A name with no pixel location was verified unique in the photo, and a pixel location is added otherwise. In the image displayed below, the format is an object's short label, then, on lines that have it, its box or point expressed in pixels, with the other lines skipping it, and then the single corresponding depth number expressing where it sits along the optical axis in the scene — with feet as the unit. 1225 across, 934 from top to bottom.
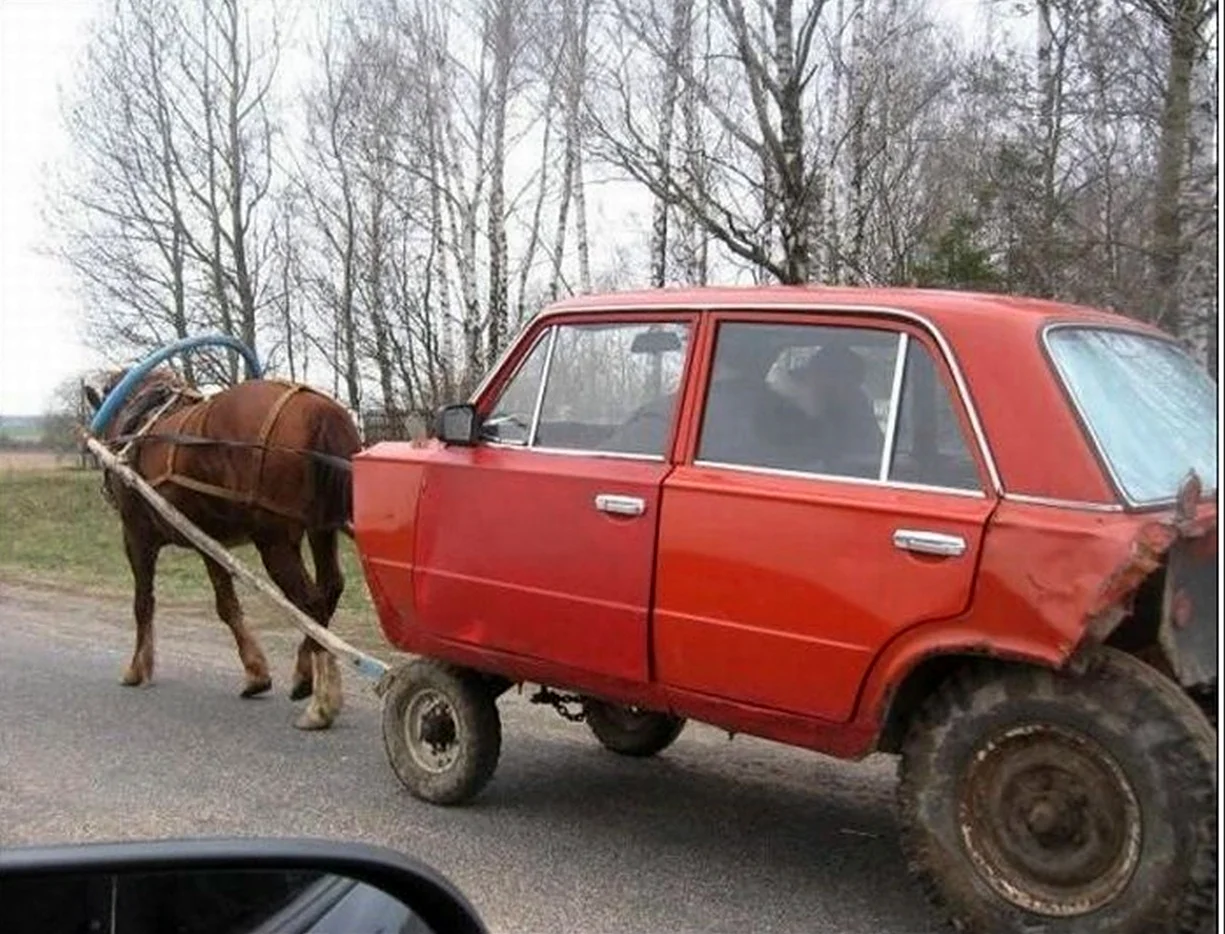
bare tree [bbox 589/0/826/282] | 45.24
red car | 12.10
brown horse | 25.27
